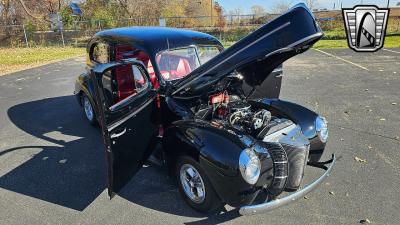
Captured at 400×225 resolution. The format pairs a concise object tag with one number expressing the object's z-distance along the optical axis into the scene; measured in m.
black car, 3.14
